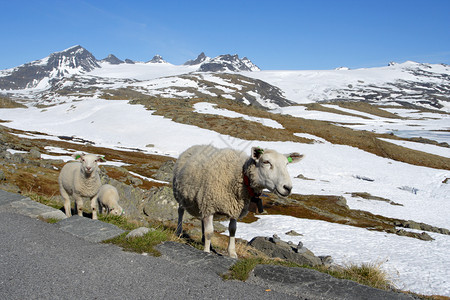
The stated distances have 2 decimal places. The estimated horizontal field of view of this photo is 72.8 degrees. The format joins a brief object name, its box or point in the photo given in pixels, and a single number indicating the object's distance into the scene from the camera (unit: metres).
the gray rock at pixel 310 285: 5.44
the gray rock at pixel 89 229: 7.57
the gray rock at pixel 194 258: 6.28
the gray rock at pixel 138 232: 7.45
